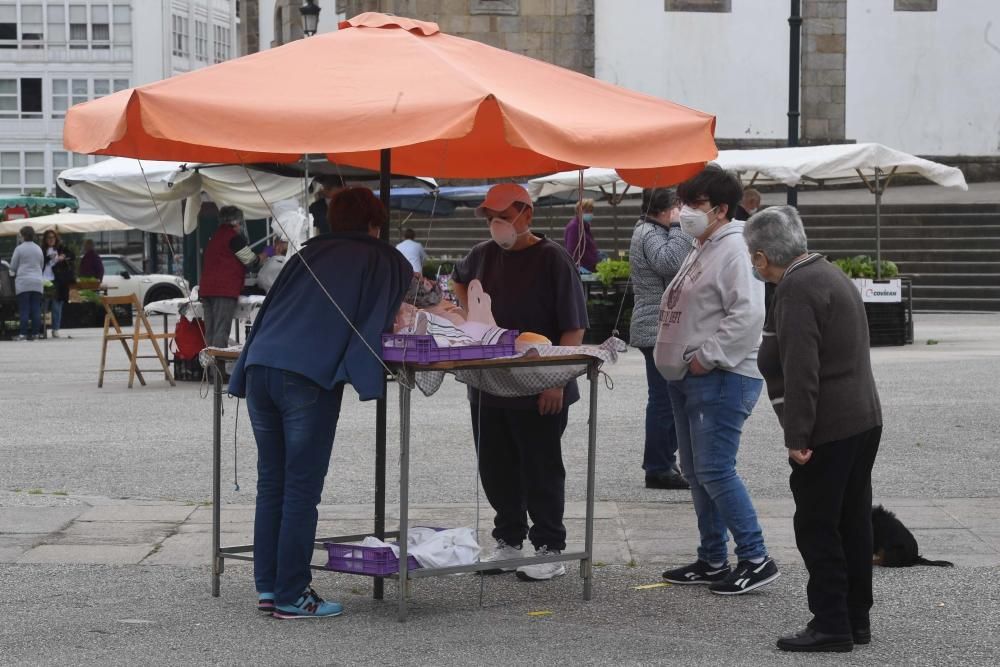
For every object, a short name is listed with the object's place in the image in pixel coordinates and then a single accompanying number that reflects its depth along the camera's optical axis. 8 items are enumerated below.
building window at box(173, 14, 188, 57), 77.81
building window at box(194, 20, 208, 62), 80.50
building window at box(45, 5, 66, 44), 74.94
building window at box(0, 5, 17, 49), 75.19
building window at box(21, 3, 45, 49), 74.94
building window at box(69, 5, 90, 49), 75.50
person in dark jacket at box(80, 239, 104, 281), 32.62
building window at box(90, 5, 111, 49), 75.50
